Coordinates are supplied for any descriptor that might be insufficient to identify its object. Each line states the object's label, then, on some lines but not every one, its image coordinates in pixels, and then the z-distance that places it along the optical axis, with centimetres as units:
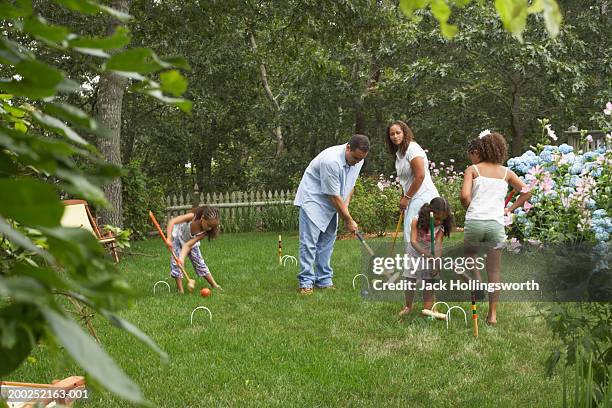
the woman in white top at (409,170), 598
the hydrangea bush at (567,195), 339
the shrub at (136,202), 1204
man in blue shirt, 689
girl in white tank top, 541
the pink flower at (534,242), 387
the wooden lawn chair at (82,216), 936
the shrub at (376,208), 1352
